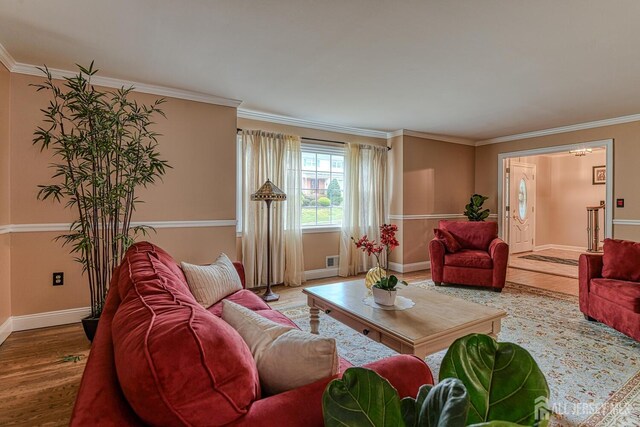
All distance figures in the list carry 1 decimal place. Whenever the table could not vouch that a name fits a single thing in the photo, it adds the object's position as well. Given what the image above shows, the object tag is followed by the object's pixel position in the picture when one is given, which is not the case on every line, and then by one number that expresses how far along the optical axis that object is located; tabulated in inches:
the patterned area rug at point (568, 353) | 71.4
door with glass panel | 270.1
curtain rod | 183.5
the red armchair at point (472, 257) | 160.4
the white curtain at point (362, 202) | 196.1
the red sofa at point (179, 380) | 25.8
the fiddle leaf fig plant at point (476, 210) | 217.2
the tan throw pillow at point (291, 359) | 34.9
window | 187.2
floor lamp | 148.3
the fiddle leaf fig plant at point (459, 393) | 22.9
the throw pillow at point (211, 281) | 83.3
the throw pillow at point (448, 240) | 177.5
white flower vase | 84.9
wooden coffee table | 69.6
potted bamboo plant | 98.7
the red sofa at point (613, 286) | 100.9
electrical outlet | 118.0
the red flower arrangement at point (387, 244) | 85.4
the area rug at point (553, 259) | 237.1
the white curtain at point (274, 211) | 163.2
